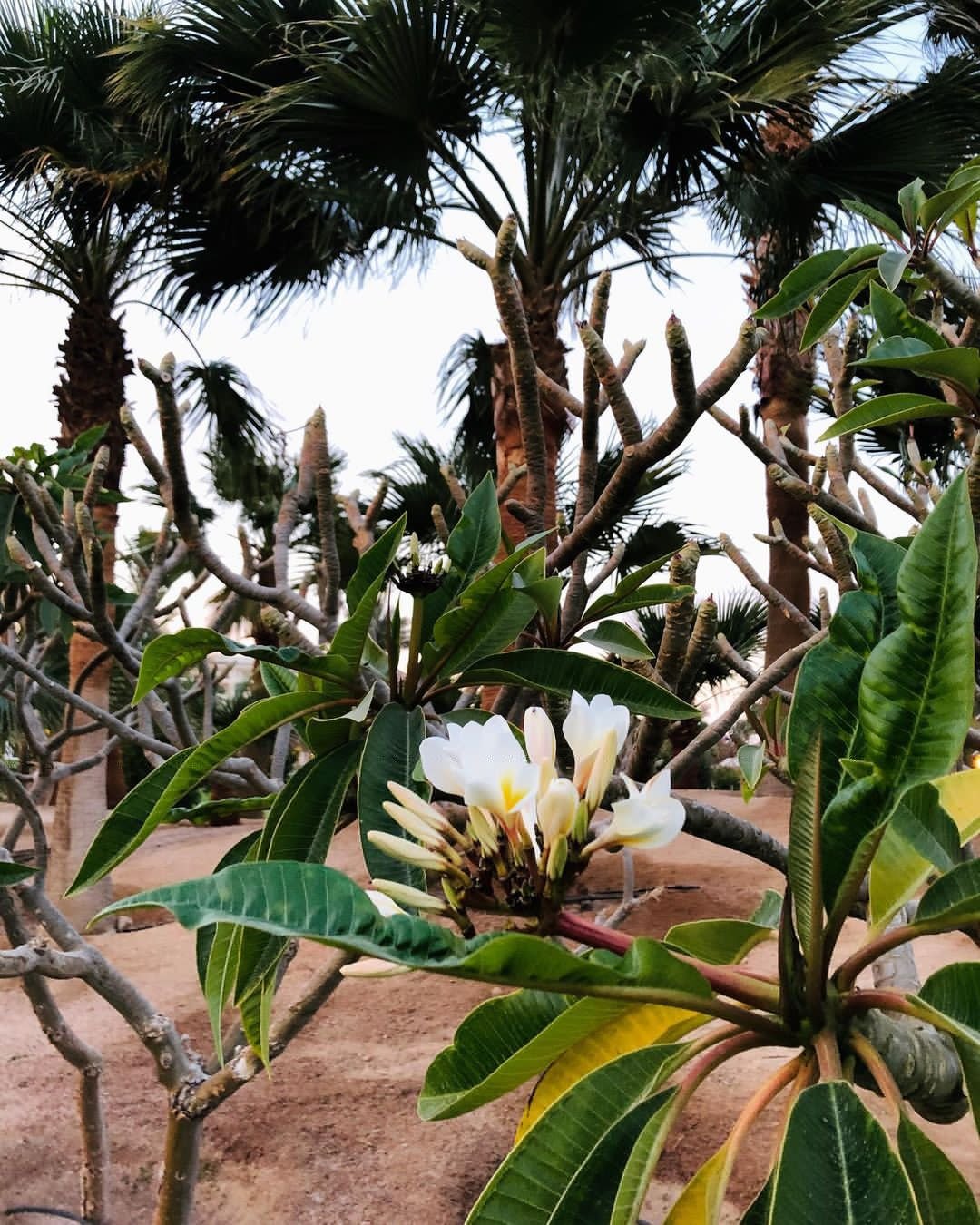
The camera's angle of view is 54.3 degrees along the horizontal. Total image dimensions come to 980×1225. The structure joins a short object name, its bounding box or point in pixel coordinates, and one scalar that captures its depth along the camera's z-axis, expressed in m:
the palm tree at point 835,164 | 4.53
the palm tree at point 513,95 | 4.11
